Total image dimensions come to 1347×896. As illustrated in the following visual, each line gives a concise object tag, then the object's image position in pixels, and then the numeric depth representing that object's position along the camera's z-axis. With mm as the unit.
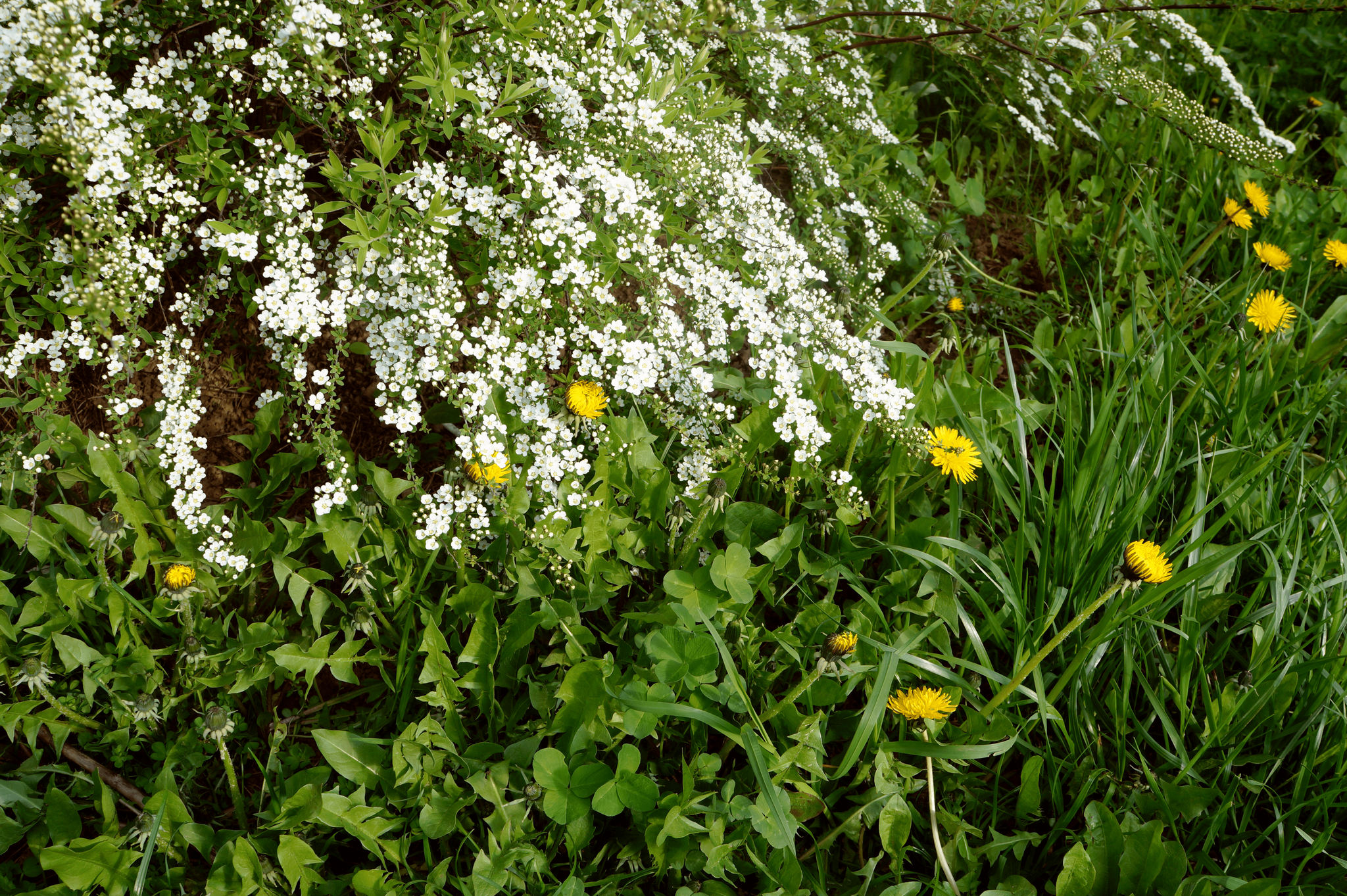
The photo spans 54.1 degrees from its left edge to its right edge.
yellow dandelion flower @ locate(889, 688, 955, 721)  787
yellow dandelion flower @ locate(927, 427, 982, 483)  863
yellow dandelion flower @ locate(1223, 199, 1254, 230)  1097
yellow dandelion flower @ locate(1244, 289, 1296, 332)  1032
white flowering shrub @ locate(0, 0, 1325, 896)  766
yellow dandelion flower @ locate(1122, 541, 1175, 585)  742
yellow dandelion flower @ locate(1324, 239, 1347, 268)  1121
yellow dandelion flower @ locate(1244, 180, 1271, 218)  1162
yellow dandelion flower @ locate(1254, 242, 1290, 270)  1081
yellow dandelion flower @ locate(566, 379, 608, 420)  850
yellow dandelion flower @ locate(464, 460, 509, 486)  810
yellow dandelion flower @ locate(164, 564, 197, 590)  786
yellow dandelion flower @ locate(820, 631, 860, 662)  751
